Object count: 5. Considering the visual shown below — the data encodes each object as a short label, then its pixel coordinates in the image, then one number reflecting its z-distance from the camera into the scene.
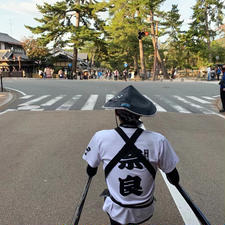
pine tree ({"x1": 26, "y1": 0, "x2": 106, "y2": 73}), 40.97
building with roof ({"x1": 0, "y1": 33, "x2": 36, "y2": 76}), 48.84
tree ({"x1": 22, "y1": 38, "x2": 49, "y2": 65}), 50.13
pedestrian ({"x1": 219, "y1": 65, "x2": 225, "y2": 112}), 9.38
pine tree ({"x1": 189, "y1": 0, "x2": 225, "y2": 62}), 44.69
